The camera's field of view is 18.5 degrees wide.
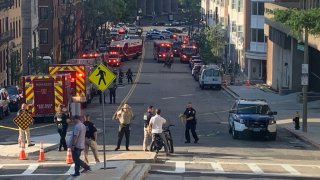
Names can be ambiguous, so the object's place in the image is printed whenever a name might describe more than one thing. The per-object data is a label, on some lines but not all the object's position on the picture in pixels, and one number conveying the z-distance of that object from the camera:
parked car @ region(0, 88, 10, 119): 53.49
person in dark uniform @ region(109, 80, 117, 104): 62.55
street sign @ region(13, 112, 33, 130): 34.81
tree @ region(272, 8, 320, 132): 45.03
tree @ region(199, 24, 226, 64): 103.19
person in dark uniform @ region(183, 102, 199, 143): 38.47
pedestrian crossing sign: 27.48
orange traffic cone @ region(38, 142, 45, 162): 32.22
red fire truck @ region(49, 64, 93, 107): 55.03
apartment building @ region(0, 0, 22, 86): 79.94
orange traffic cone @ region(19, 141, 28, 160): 33.09
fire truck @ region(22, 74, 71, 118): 48.62
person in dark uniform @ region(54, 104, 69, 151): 35.25
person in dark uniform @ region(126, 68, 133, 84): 83.65
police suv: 41.44
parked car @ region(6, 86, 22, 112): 58.68
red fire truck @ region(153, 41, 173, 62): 115.38
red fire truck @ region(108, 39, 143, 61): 114.61
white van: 79.44
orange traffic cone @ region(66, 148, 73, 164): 31.25
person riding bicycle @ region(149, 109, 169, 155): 33.59
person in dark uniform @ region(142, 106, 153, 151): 34.62
